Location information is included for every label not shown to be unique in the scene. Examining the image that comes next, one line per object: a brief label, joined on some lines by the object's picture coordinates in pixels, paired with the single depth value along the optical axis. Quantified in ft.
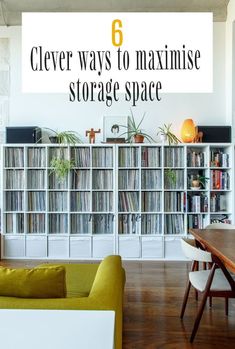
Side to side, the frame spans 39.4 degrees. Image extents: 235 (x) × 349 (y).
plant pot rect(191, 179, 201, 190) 15.61
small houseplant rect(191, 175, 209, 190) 15.62
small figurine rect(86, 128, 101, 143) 16.14
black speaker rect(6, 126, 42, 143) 15.89
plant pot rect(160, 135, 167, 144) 15.88
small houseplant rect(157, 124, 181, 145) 15.83
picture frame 16.40
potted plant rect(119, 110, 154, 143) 16.26
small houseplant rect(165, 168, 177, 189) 15.69
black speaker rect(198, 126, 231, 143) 15.71
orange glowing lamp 15.57
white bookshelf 15.66
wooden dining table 7.20
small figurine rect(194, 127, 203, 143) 15.65
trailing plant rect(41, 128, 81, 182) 15.44
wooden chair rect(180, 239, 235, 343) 7.70
